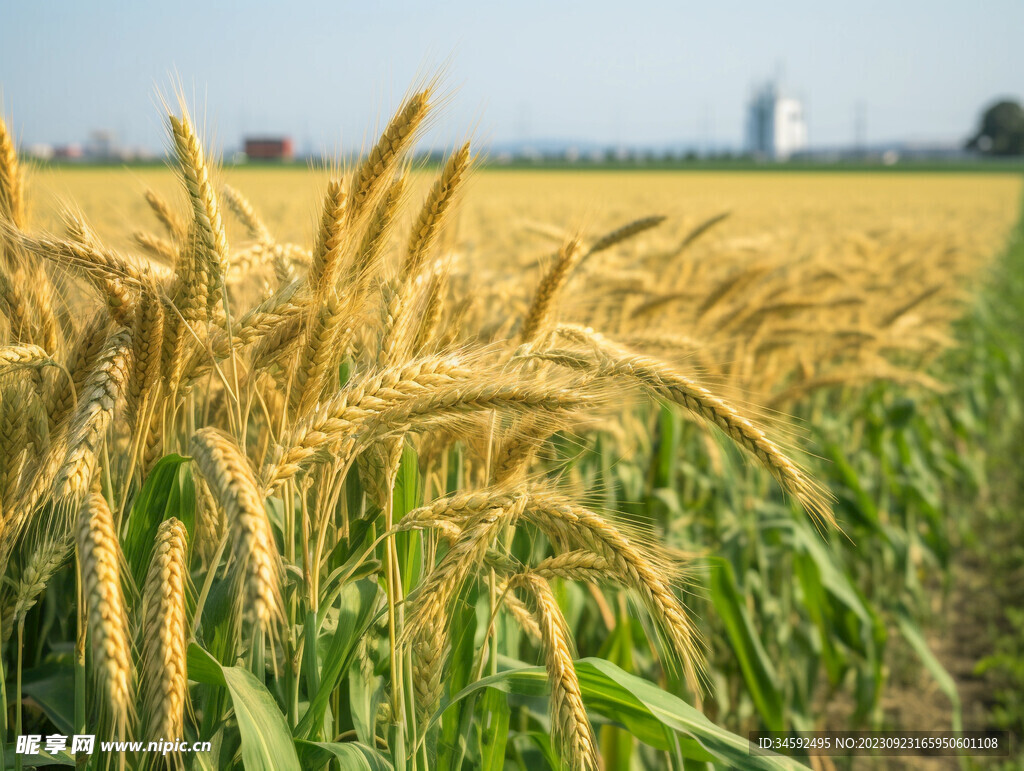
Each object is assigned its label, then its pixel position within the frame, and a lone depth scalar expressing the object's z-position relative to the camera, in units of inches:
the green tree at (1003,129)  4281.5
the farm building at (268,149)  2935.5
